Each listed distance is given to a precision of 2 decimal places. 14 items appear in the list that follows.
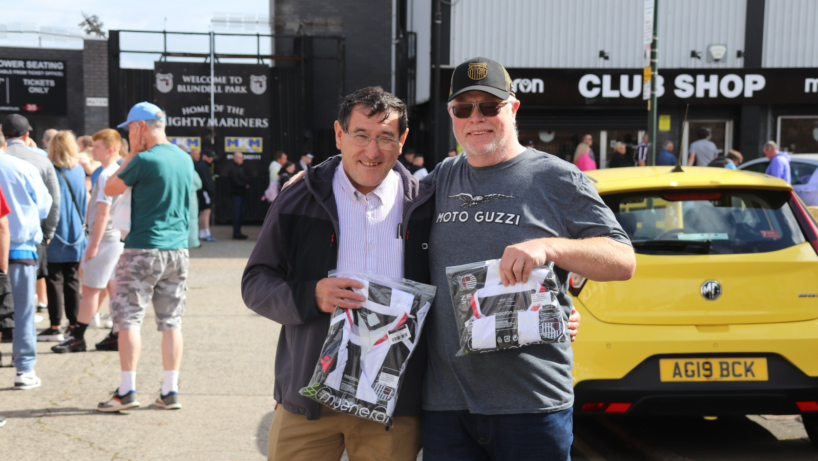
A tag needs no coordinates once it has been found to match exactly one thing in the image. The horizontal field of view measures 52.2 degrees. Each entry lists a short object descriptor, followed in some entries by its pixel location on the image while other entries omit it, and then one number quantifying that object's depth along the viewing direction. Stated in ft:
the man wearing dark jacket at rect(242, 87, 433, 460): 8.73
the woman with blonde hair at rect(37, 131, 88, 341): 24.71
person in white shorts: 22.91
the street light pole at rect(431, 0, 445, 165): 56.59
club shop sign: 61.93
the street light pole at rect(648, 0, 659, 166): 38.22
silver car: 42.37
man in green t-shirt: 17.79
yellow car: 13.48
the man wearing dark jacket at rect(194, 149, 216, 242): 55.77
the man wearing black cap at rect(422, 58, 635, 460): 8.25
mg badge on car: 13.76
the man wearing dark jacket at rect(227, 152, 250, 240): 58.03
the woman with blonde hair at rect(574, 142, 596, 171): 55.36
